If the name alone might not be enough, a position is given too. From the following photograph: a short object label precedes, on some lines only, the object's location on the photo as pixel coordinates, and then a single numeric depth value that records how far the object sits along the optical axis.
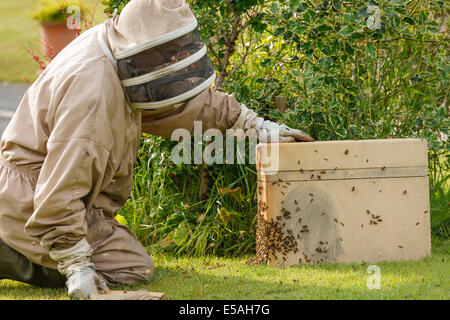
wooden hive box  5.88
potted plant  22.09
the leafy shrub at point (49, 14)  22.45
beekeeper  4.89
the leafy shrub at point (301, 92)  6.36
